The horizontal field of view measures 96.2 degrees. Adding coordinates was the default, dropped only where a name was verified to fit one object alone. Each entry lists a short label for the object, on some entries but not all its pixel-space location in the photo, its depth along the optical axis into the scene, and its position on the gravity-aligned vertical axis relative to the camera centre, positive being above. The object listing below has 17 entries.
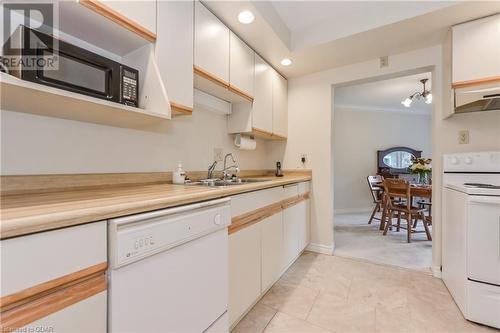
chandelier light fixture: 3.52 +1.22
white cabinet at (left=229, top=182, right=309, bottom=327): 1.36 -0.61
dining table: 3.12 -0.33
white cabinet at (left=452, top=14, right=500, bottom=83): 1.71 +0.93
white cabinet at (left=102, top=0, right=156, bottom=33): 1.05 +0.77
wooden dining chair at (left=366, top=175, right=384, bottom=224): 4.12 -0.43
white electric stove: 1.43 -0.57
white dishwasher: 0.72 -0.41
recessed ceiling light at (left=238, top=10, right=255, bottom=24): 1.69 +1.15
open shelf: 0.75 +0.25
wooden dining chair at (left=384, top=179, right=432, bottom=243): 3.14 -0.54
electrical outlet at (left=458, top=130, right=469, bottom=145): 1.99 +0.27
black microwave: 0.77 +0.39
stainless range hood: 1.67 +0.53
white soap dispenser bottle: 1.64 -0.07
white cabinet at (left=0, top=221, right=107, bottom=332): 0.51 -0.29
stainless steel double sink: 1.69 -0.13
